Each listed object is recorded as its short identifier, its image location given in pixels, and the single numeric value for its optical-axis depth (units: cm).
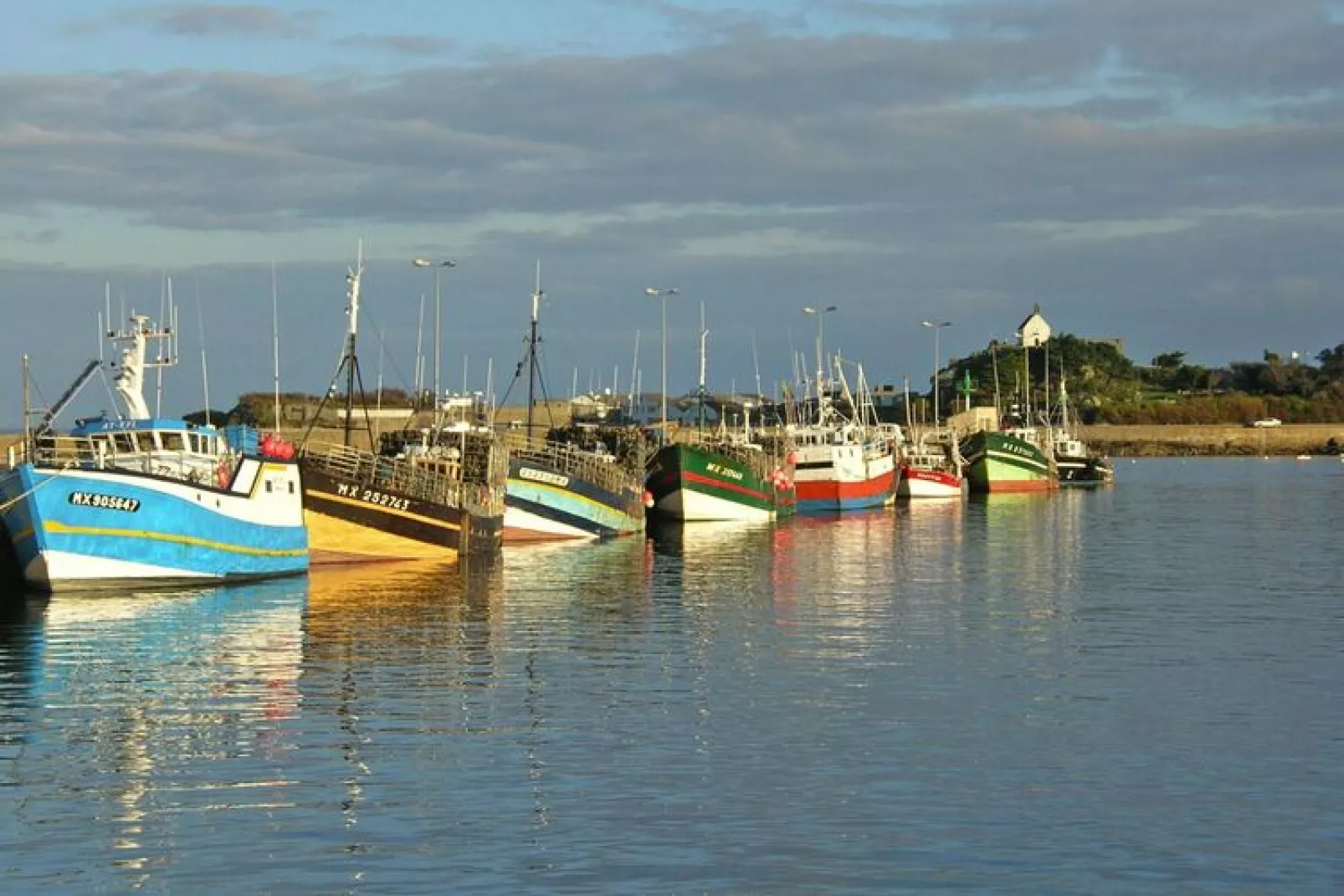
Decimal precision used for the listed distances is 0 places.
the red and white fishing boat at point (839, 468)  9800
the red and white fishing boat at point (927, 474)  11856
